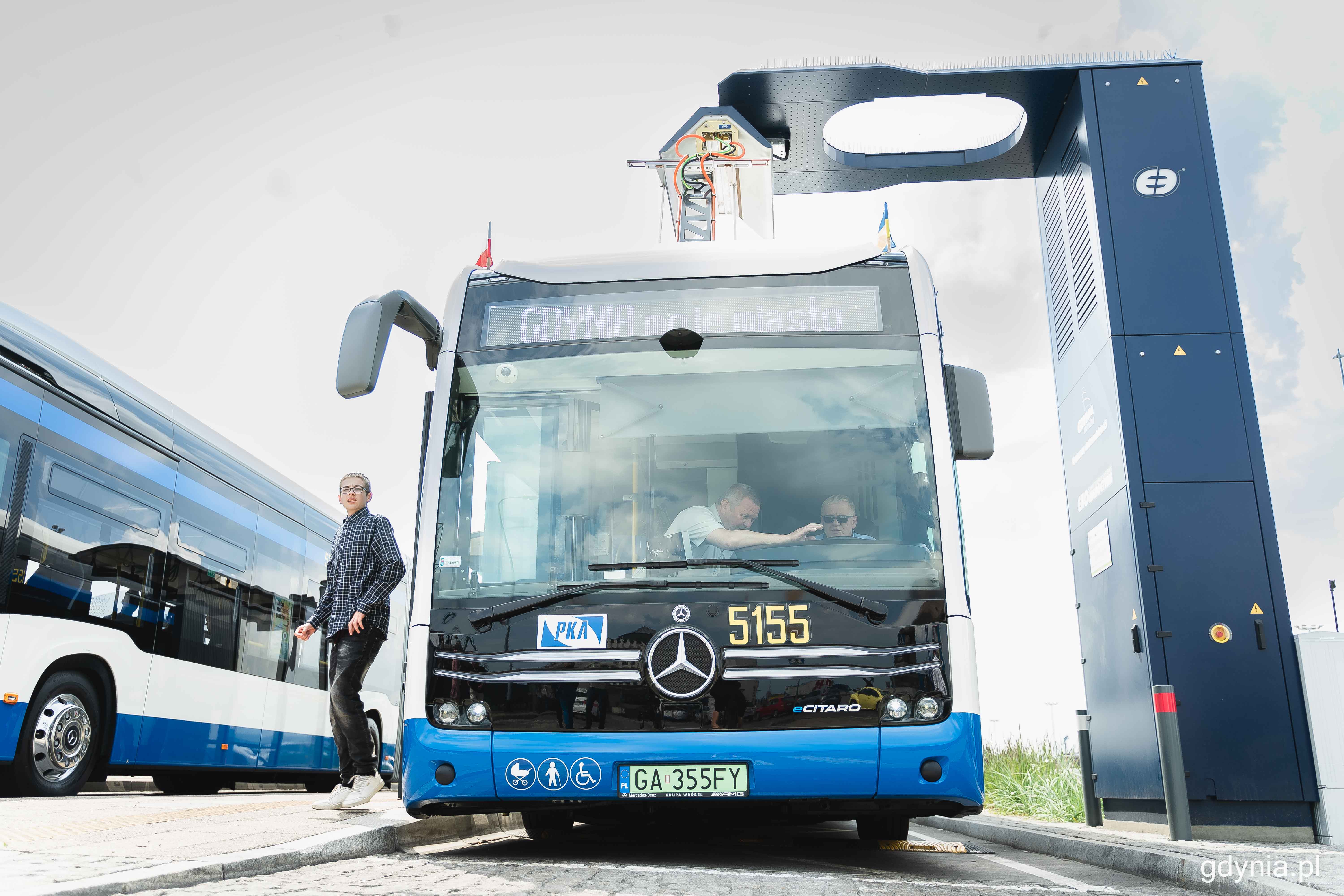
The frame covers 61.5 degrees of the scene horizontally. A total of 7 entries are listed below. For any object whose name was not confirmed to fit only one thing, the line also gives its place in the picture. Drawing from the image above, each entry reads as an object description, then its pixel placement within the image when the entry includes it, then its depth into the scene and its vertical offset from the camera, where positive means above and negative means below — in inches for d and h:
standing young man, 247.0 +29.3
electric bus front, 190.4 +36.4
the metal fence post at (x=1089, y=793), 344.5 -11.1
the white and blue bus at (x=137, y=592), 303.4 +50.2
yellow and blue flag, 237.3 +106.5
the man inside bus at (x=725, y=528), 203.6 +40.3
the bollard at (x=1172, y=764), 273.3 -2.1
